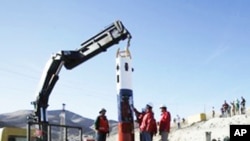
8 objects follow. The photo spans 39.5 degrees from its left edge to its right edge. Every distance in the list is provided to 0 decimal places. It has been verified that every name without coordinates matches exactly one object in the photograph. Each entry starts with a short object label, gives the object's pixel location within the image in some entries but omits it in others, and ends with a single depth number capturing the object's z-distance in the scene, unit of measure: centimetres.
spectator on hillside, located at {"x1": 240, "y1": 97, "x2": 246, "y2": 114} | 2961
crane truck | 1209
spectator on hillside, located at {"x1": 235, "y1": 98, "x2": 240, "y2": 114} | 3023
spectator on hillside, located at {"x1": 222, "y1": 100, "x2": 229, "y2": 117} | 3137
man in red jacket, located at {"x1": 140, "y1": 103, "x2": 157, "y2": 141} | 1067
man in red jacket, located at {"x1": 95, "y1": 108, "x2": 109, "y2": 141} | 1116
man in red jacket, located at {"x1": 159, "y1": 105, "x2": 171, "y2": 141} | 1062
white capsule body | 1180
